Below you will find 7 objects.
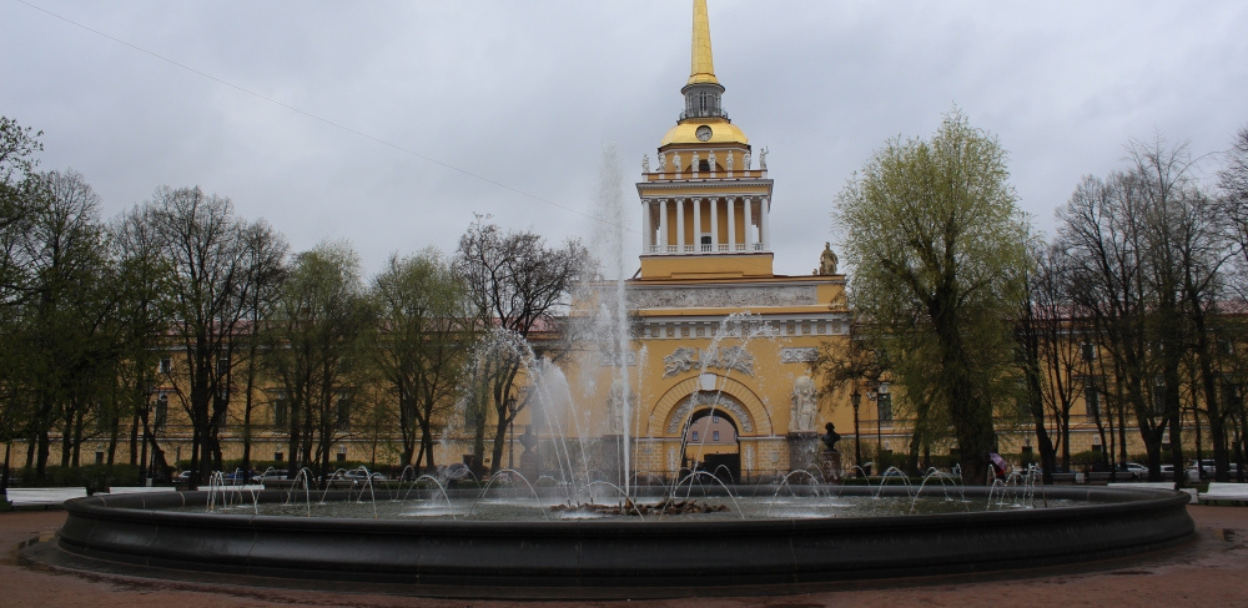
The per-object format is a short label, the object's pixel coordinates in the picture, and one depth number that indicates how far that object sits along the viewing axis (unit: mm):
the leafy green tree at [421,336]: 32188
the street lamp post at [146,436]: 29775
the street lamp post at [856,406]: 30797
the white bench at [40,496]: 20234
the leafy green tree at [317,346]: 31734
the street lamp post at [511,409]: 32872
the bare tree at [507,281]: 33250
